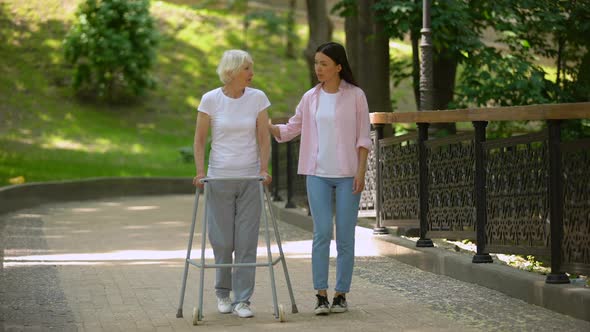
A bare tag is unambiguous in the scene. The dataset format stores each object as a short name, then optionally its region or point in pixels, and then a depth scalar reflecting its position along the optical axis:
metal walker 12.79
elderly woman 13.02
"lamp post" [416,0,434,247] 22.69
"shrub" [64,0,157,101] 57.93
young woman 13.33
